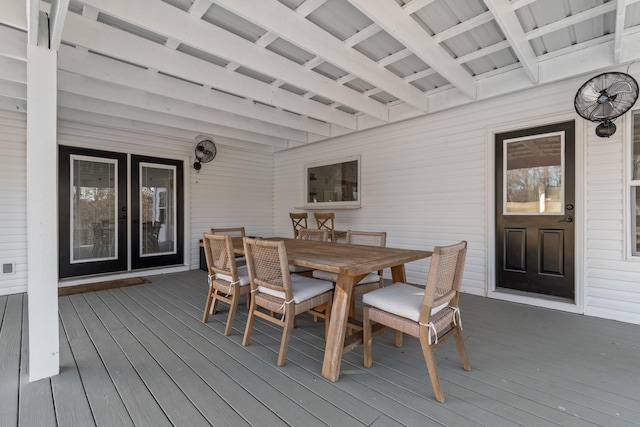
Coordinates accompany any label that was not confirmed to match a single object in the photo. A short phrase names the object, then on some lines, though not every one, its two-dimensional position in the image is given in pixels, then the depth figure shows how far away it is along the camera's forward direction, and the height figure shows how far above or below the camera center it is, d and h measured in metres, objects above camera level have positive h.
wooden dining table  1.99 -0.39
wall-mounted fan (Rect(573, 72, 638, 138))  2.75 +1.07
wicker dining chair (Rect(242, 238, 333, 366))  2.16 -0.61
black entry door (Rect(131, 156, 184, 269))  5.09 -0.02
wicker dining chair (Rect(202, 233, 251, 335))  2.67 -0.62
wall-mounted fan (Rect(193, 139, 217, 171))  5.34 +1.08
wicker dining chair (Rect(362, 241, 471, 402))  1.75 -0.63
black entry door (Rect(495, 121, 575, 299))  3.35 +0.01
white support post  1.96 +0.00
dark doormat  4.08 -1.09
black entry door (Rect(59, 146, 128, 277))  4.48 -0.01
